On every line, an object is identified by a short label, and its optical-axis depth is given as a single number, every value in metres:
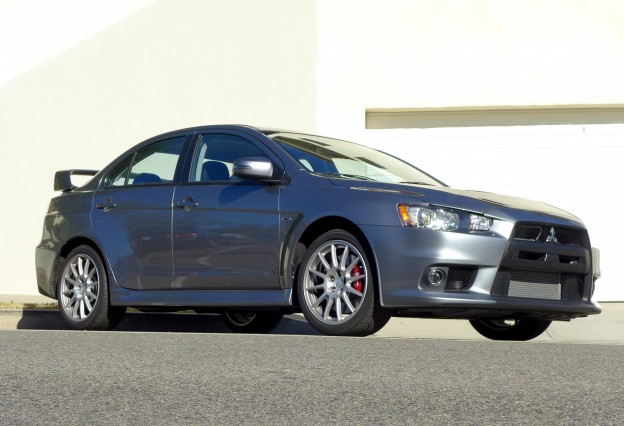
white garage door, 20.74
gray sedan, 11.00
